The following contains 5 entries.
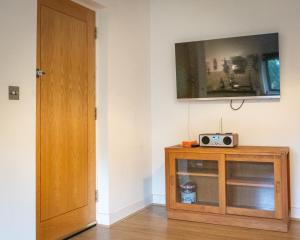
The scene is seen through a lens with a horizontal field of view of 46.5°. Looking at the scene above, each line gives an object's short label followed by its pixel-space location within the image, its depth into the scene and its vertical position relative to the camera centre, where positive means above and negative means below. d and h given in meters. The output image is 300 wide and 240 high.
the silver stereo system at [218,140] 3.35 -0.16
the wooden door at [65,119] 2.72 +0.05
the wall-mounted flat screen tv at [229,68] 3.39 +0.56
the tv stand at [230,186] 3.06 -0.59
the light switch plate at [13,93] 2.36 +0.23
